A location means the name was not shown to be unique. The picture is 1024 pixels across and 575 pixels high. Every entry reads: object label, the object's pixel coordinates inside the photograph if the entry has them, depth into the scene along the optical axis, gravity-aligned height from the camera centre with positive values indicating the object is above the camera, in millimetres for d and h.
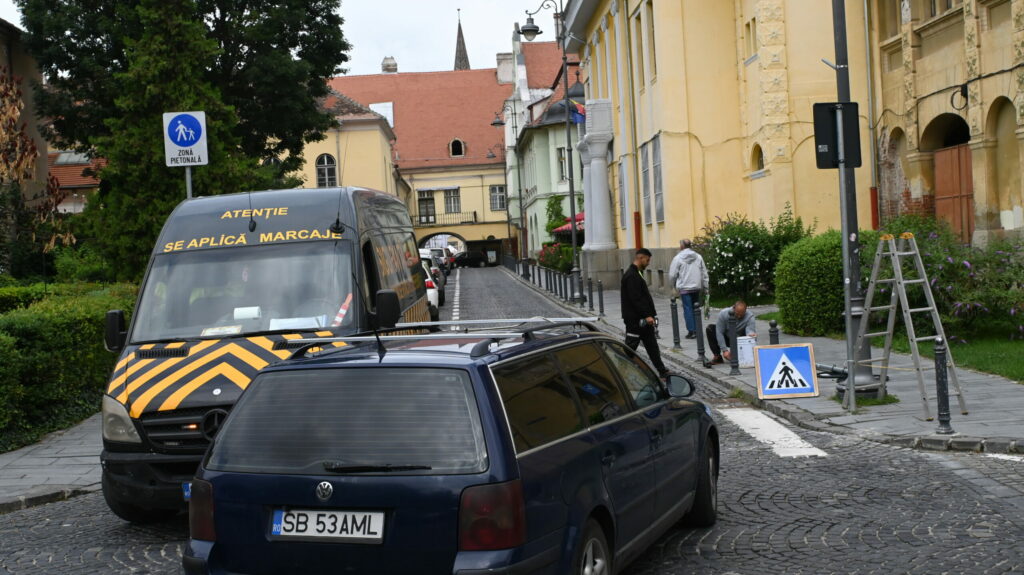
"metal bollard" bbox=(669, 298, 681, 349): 19688 -904
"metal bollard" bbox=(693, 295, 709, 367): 16812 -953
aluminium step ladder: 10789 -387
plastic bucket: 15961 -1171
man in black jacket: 14531 -452
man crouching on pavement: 16484 -930
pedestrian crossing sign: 12859 -1218
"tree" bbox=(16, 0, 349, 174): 32844 +7004
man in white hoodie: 20094 -107
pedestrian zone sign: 13336 +1847
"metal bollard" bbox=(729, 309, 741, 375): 15242 -1147
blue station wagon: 4586 -783
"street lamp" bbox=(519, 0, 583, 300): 36125 +7870
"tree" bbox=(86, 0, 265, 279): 19297 +2554
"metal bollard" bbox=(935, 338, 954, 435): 9820 -1156
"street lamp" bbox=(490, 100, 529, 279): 74350 +9712
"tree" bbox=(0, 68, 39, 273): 21516 +2680
